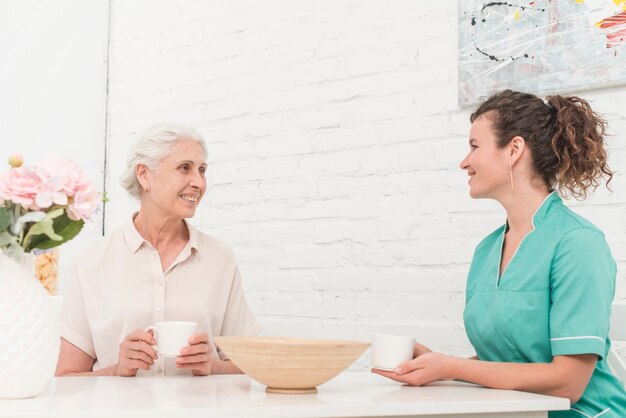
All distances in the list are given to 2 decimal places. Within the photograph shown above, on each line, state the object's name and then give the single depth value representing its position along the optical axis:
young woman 1.55
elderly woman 2.03
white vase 1.27
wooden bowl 1.34
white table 1.17
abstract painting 2.12
